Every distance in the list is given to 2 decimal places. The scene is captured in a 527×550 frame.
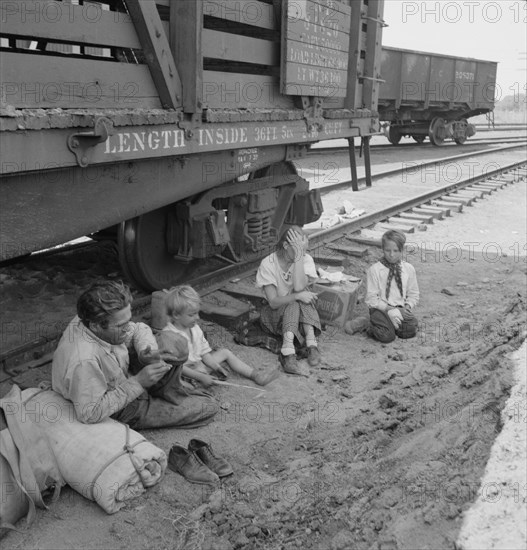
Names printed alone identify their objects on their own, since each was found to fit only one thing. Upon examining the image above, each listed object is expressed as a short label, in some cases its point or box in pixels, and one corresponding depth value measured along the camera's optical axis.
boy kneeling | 5.55
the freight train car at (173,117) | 3.52
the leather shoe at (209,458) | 3.50
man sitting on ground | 3.34
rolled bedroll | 3.17
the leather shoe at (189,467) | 3.43
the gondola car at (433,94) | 19.94
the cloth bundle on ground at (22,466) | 2.99
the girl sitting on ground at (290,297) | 5.14
